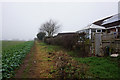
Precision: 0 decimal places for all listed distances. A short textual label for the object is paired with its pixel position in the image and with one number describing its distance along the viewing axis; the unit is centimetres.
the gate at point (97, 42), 496
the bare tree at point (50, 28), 2969
